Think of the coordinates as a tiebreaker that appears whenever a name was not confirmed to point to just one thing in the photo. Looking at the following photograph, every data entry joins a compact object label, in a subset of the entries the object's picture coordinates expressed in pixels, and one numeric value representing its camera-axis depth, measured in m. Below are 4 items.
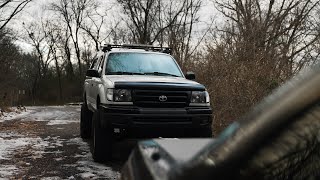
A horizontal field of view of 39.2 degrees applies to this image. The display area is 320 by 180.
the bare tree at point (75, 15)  59.06
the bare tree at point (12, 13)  29.52
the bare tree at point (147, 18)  44.34
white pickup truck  7.20
